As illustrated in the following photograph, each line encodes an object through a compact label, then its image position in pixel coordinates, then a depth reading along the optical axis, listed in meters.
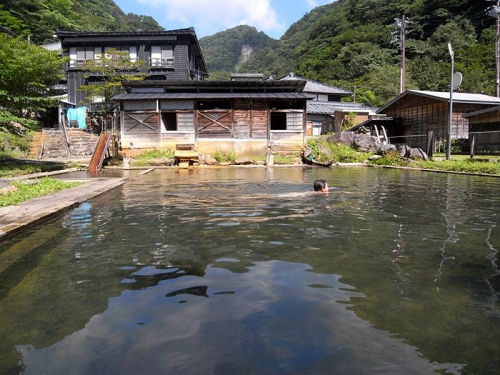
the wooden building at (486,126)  25.41
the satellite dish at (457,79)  22.73
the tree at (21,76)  15.96
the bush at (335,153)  26.80
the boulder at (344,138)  30.85
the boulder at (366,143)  28.89
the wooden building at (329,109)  41.19
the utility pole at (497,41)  31.81
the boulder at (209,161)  25.55
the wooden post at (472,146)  21.79
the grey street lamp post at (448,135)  22.61
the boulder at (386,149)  26.84
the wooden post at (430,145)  24.35
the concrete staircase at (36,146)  27.11
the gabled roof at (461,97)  29.35
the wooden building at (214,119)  28.55
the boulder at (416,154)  24.30
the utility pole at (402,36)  40.19
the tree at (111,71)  34.25
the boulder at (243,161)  25.42
